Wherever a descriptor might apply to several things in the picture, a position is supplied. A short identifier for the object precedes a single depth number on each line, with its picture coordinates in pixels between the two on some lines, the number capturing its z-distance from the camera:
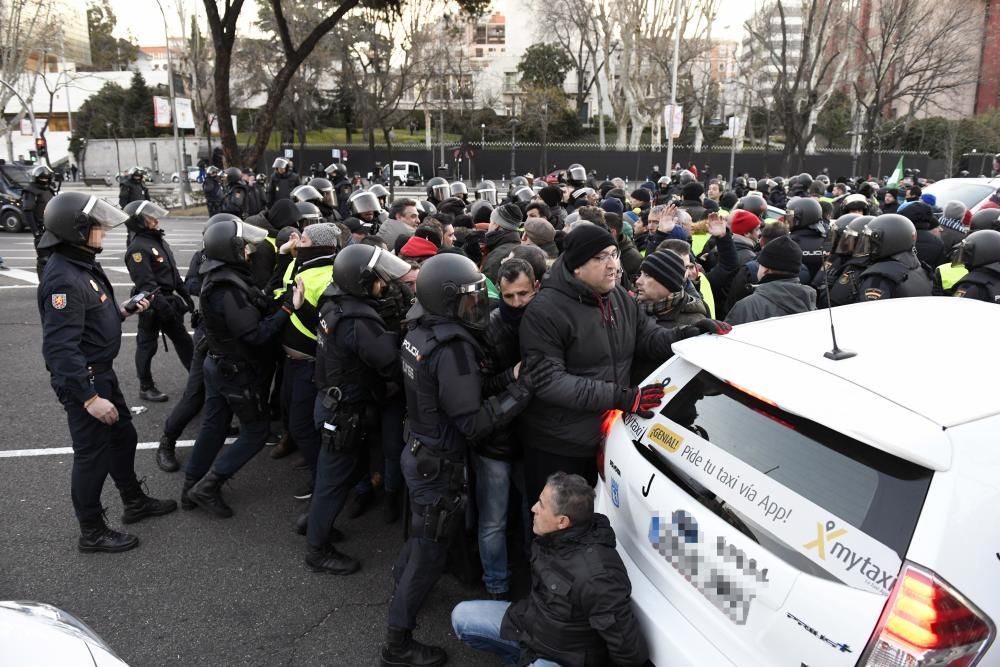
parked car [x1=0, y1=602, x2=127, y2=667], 2.20
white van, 39.06
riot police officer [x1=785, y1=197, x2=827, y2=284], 6.77
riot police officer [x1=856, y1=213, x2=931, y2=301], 4.83
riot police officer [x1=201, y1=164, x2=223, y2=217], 16.24
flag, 15.18
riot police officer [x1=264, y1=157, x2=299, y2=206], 12.97
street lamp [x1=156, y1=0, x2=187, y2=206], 25.42
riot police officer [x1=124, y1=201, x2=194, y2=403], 6.00
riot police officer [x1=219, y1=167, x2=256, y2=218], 12.30
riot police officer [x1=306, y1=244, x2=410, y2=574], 3.66
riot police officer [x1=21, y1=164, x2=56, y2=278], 10.74
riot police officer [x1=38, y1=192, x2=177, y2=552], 3.85
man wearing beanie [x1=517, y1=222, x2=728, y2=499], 3.09
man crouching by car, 2.44
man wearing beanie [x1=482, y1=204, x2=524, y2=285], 4.96
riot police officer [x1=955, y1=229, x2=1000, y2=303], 4.70
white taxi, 1.73
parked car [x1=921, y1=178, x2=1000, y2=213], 12.50
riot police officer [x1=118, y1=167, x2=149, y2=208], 11.78
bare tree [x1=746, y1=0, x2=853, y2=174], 24.21
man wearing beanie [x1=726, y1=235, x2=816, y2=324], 4.13
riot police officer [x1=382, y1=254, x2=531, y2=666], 3.04
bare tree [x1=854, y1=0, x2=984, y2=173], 23.53
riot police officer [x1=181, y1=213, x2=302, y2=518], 4.32
